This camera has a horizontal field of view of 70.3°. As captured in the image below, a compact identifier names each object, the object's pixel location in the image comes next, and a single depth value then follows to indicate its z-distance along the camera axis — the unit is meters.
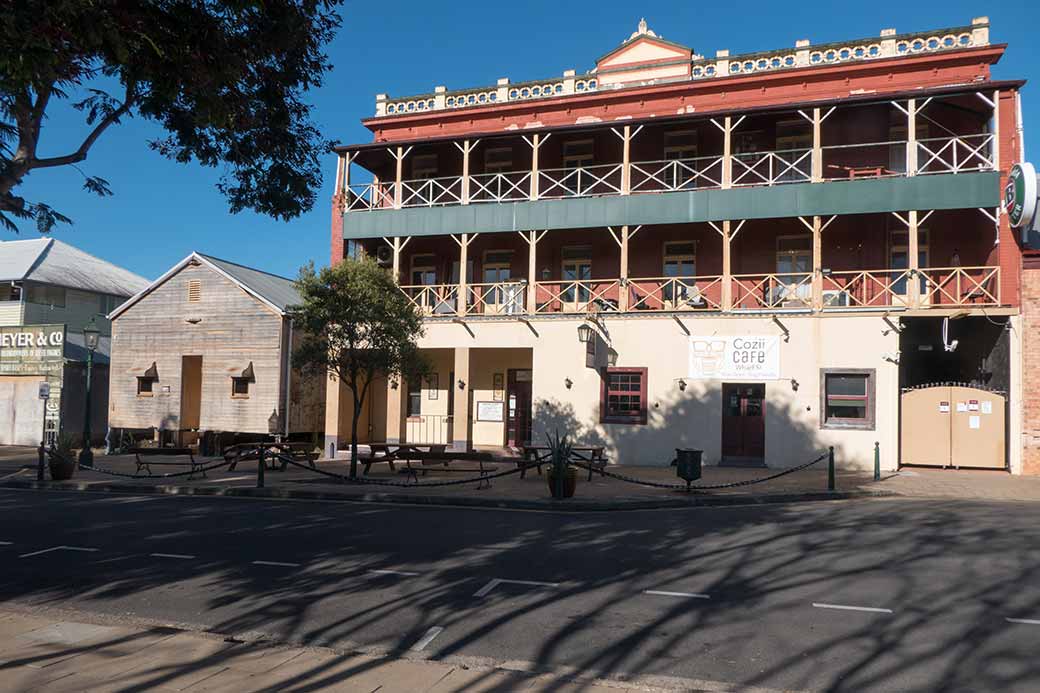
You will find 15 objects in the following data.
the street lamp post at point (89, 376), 18.69
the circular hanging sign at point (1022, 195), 16.19
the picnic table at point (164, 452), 17.04
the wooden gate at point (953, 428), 17.97
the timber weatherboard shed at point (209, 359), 24.16
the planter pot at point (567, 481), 13.12
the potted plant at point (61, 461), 16.55
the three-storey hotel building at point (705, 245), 18.44
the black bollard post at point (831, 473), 14.30
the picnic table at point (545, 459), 15.54
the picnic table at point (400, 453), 16.50
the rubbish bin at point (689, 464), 13.40
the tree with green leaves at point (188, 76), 5.70
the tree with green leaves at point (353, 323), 15.86
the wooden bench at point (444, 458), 15.65
